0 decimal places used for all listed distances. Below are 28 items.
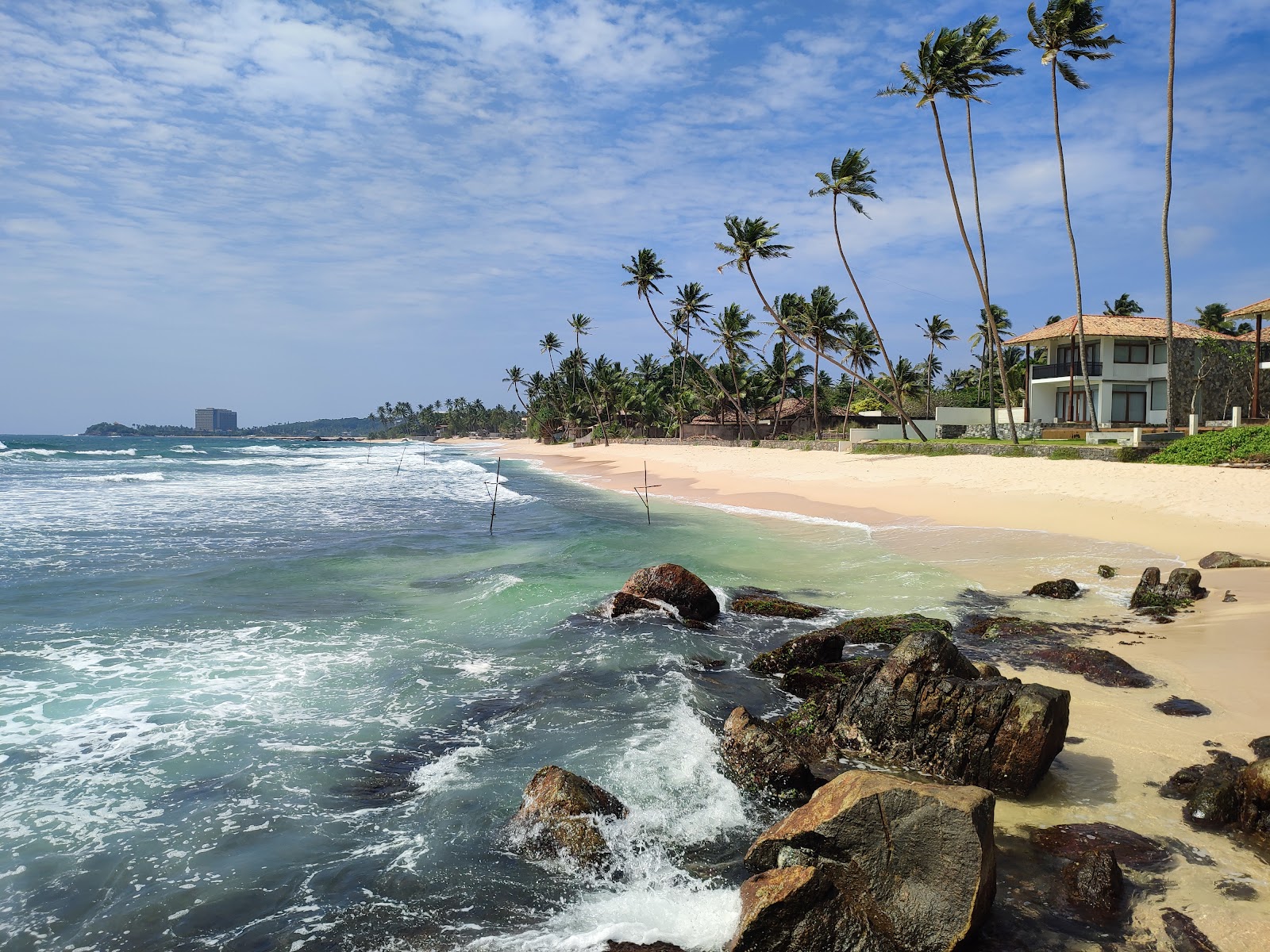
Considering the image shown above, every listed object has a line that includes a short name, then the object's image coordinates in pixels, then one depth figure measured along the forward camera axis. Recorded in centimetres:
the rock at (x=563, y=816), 506
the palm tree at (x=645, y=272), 6238
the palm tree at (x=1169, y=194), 2907
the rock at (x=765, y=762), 581
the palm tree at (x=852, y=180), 4009
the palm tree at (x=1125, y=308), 6019
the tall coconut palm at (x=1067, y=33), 3162
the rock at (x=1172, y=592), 1010
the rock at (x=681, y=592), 1102
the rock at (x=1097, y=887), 412
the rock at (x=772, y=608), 1084
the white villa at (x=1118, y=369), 4106
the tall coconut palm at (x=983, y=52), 3334
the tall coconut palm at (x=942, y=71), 3331
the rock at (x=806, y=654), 836
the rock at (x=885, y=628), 916
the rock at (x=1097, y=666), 736
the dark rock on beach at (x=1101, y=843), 455
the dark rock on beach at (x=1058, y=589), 1112
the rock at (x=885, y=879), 390
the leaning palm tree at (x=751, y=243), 4822
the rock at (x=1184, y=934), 381
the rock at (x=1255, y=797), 470
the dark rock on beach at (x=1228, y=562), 1187
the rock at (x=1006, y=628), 922
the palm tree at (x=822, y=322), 4919
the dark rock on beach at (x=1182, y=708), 648
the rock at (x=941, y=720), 552
